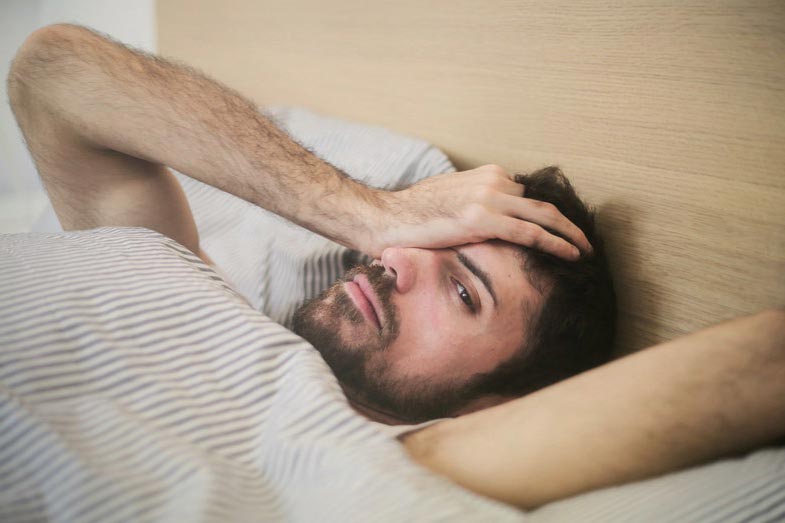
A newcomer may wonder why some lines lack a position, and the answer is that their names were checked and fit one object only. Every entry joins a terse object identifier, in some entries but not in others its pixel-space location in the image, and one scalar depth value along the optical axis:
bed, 0.40
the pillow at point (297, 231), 0.96
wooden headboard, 0.59
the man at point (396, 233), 0.72
